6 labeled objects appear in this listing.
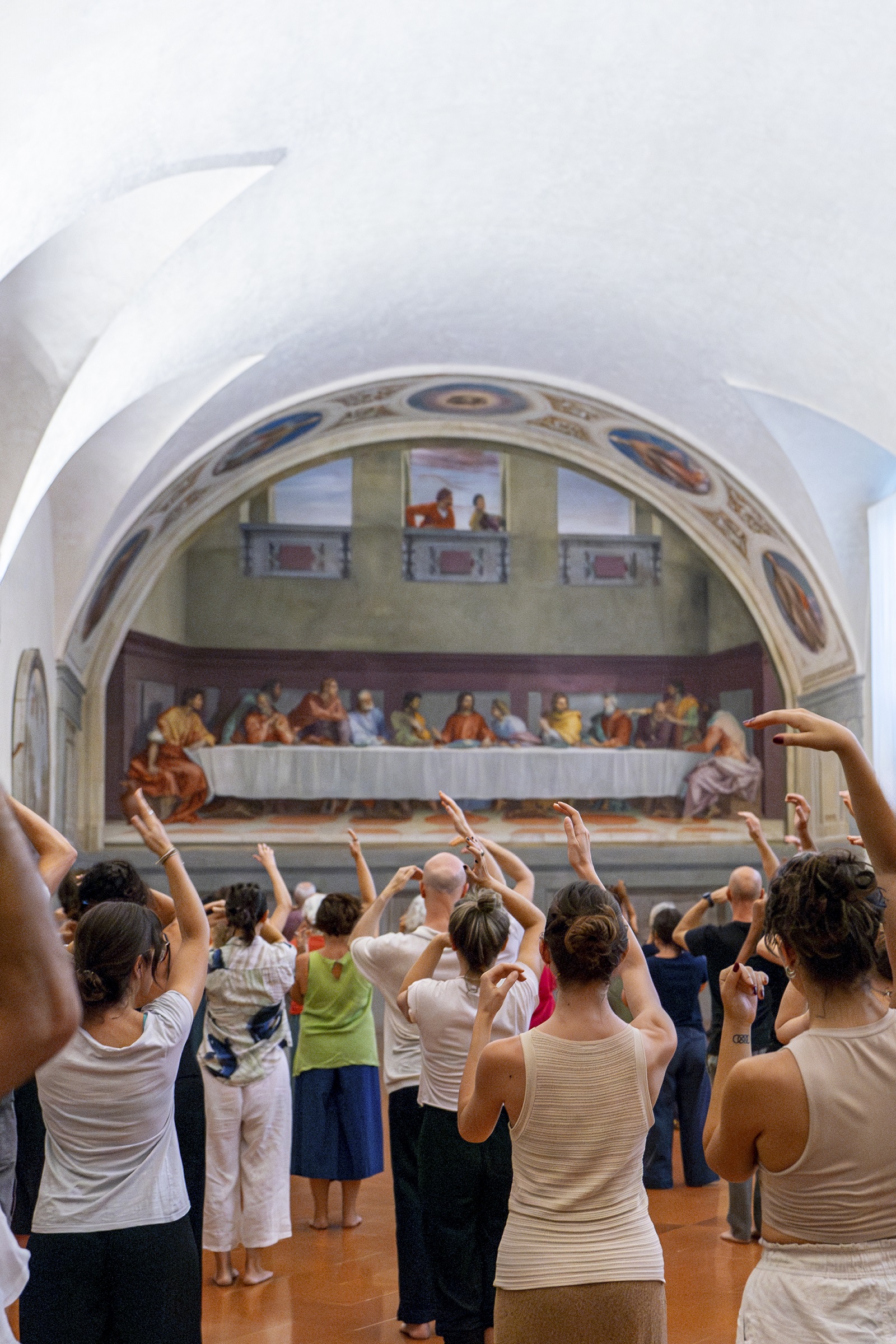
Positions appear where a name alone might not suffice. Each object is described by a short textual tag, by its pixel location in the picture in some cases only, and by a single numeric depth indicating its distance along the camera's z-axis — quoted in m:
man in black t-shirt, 5.74
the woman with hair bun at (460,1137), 3.86
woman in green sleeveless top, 6.43
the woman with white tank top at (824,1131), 2.23
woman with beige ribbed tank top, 2.74
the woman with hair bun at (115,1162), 2.92
